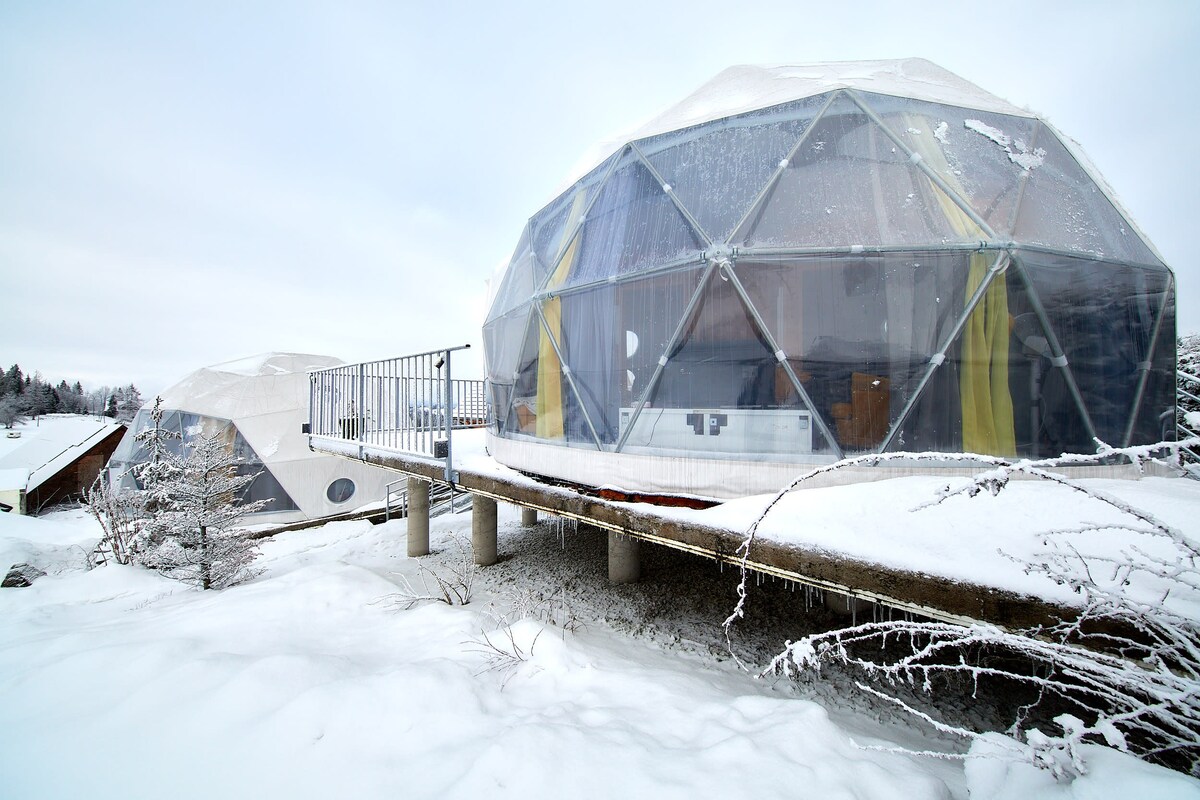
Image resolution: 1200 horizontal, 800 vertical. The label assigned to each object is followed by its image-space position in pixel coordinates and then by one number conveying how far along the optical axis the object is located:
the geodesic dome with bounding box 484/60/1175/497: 3.73
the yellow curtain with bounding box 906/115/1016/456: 3.70
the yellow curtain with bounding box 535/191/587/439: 5.55
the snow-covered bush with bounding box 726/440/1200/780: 1.55
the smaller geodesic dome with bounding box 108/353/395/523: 16.55
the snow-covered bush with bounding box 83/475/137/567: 10.30
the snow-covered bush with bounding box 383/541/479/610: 4.98
